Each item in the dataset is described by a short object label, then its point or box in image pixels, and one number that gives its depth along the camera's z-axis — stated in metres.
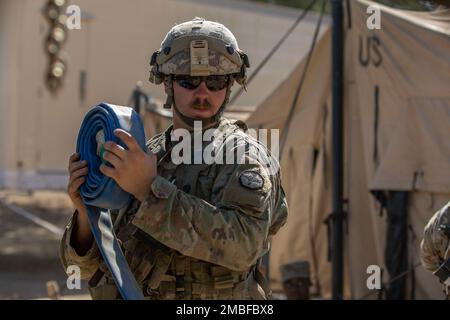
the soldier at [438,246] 7.36
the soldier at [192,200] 4.60
